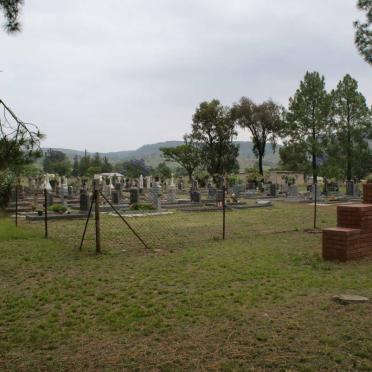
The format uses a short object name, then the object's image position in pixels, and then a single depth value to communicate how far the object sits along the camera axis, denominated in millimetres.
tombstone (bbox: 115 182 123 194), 38094
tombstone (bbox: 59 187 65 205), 26325
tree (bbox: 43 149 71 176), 90888
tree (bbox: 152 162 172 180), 77906
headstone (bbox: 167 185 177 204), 27688
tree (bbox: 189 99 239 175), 60594
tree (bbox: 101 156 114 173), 91325
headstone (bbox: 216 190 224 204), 25522
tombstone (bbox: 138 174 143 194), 43156
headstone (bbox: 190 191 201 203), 27567
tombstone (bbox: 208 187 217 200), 32081
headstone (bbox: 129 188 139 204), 24777
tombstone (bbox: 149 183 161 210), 22703
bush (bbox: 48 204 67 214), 20369
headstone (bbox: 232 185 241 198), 32862
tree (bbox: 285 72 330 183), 46062
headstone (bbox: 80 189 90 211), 21734
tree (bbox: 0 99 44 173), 4407
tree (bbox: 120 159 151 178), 90812
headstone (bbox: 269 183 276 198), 36844
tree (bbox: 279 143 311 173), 47312
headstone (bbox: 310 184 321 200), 30845
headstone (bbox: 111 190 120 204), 25797
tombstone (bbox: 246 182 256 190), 46222
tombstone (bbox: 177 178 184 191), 48144
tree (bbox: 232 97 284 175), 58125
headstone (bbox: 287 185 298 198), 31720
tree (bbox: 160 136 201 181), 63156
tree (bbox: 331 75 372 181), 47125
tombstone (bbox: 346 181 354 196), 34625
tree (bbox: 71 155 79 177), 92575
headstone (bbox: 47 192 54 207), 25369
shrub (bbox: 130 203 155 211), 21938
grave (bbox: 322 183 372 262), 8570
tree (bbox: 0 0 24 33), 4497
